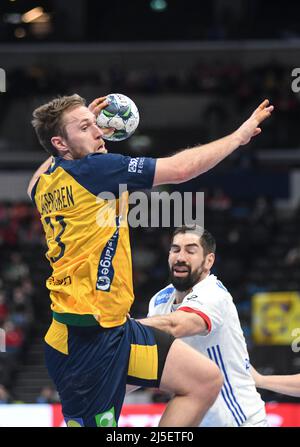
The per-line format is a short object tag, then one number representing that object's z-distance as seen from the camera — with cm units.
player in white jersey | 1138
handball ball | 1136
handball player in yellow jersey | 973
